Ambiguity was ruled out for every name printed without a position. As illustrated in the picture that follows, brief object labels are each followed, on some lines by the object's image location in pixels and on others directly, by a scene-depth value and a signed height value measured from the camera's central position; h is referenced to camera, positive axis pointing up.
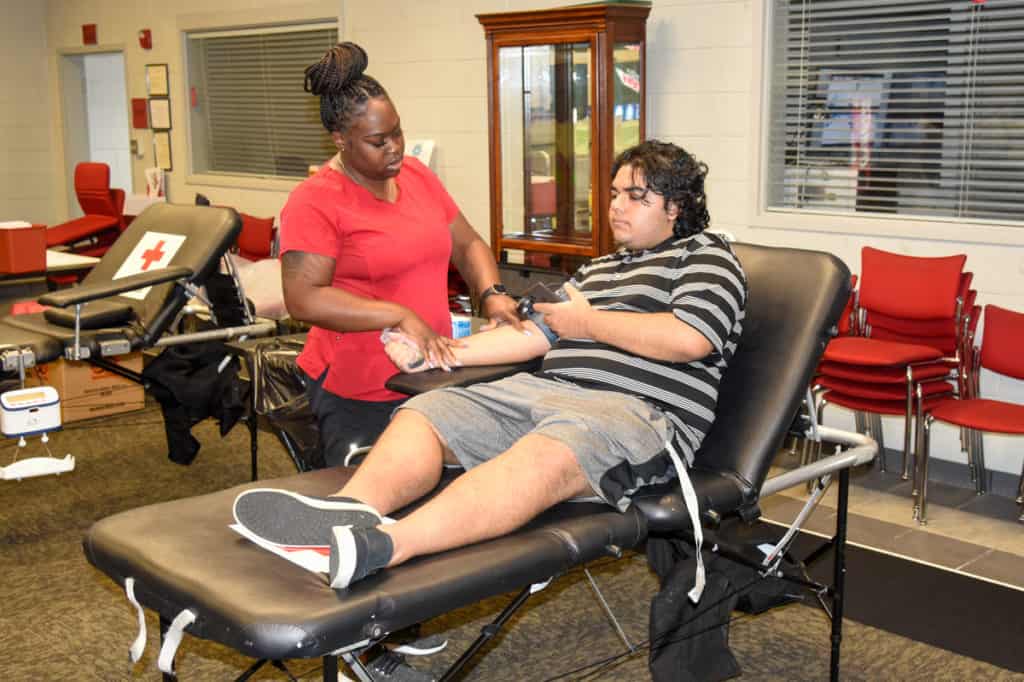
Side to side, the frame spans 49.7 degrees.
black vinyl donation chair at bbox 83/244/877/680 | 1.58 -0.62
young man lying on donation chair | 1.81 -0.47
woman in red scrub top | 2.31 -0.20
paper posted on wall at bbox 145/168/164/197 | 7.91 -0.12
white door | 9.01 +0.45
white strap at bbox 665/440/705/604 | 2.05 -0.64
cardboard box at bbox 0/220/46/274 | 5.14 -0.38
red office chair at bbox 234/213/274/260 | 6.06 -0.40
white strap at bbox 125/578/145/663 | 1.82 -0.78
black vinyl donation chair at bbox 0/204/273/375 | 3.43 -0.42
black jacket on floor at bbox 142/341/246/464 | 3.76 -0.73
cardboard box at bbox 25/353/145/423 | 4.69 -0.96
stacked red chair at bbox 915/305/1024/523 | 3.43 -0.79
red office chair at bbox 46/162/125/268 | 7.06 -0.32
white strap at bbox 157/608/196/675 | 1.62 -0.71
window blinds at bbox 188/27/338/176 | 6.83 +0.40
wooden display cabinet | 4.41 +0.17
